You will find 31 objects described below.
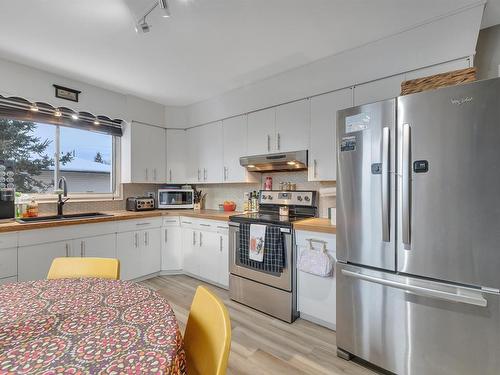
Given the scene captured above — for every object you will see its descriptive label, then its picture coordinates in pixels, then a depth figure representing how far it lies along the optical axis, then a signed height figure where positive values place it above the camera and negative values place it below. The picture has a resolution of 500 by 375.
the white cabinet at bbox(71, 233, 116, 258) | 2.59 -0.62
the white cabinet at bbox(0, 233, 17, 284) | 2.11 -0.58
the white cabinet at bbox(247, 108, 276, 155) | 2.88 +0.67
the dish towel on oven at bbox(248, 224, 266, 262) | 2.39 -0.52
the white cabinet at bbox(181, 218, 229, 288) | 2.94 -0.77
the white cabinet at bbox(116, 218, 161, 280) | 2.99 -0.74
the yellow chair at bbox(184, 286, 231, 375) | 0.74 -0.50
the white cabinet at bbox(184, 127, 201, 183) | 3.71 +0.49
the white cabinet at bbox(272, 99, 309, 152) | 2.63 +0.66
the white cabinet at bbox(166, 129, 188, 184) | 3.83 +0.50
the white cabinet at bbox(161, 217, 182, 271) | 3.40 -0.76
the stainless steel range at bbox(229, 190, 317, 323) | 2.28 -0.78
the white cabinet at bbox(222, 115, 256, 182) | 3.16 +0.51
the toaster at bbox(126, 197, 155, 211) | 3.40 -0.21
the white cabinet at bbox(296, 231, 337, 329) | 2.11 -0.90
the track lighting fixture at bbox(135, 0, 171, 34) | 1.48 +1.10
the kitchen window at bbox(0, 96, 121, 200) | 2.74 +0.45
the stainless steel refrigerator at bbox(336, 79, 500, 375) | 1.29 -0.26
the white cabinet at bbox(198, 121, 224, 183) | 3.43 +0.50
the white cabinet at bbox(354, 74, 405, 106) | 2.08 +0.84
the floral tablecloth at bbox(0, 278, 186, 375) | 0.65 -0.46
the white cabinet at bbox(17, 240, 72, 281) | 2.22 -0.63
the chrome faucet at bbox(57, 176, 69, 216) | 2.81 -0.03
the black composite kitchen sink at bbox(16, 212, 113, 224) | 2.49 -0.31
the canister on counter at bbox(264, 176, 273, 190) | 3.18 +0.06
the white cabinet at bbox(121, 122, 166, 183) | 3.45 +0.50
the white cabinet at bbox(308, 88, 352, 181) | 2.39 +0.54
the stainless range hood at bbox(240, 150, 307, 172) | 2.63 +0.29
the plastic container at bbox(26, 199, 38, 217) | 2.61 -0.20
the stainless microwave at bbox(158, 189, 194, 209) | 3.64 -0.14
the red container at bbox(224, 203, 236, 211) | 3.52 -0.27
